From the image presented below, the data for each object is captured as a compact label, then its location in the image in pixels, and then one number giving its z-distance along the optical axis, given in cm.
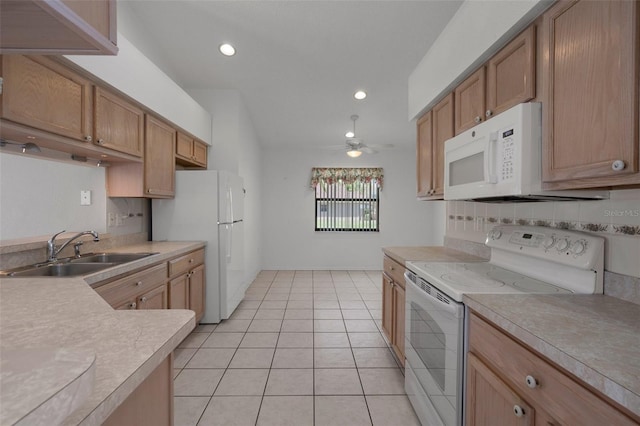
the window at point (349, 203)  591
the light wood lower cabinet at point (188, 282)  250
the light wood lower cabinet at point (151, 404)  67
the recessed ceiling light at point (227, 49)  305
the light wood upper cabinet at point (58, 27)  70
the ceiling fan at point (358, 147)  417
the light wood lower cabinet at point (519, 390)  71
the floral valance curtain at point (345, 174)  586
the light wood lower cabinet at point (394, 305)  216
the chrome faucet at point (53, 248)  186
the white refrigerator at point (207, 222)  311
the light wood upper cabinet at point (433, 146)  213
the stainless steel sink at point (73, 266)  170
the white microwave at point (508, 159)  127
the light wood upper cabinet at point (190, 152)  314
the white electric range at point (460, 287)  126
